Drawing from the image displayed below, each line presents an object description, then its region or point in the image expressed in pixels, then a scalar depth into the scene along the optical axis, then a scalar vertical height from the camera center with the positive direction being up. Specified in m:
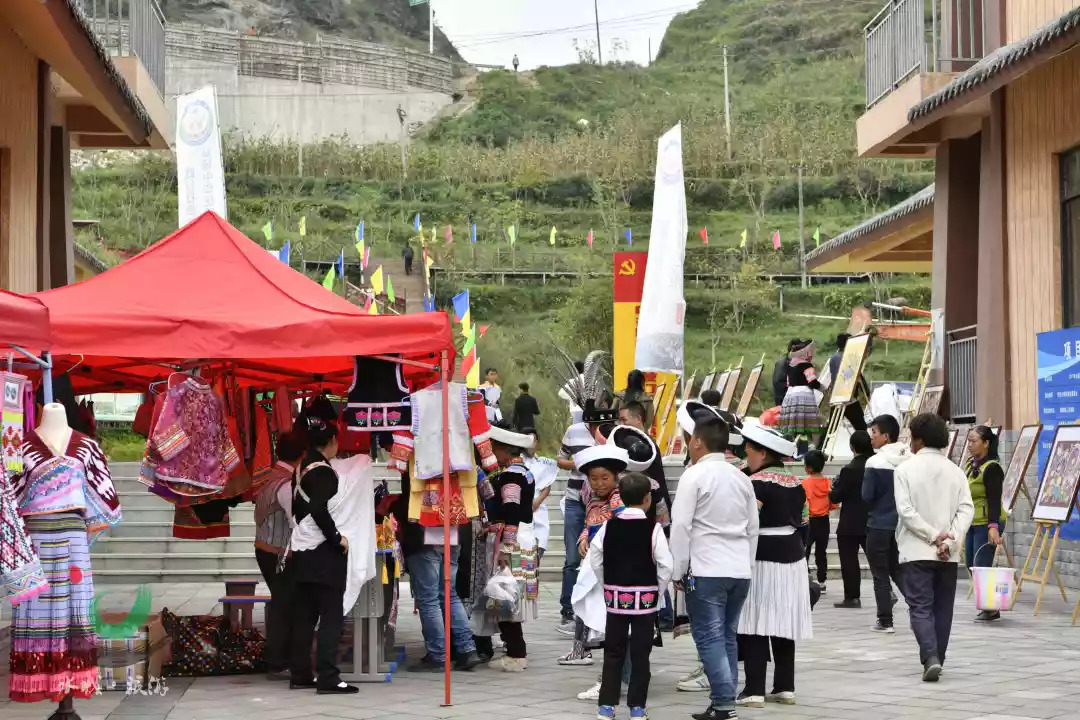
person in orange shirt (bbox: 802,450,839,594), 13.63 -1.22
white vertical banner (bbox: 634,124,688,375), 20.38 +1.59
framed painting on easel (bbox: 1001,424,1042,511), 13.14 -0.82
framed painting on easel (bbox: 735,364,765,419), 21.64 -0.06
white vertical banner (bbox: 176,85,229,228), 22.19 +3.76
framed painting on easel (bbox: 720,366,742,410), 22.50 -0.05
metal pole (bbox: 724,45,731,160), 62.55 +12.92
